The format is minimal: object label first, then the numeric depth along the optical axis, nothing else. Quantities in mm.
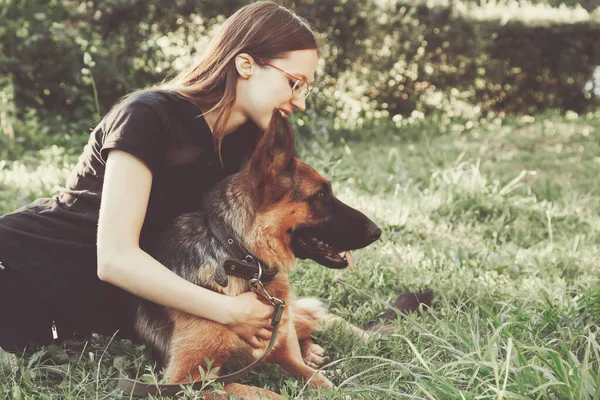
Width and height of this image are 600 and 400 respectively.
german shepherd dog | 2549
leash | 2408
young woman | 2469
